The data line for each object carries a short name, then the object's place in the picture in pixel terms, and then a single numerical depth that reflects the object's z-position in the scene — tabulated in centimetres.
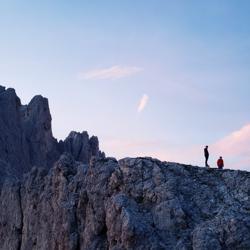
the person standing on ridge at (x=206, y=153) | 4503
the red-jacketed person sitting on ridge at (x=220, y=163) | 4170
